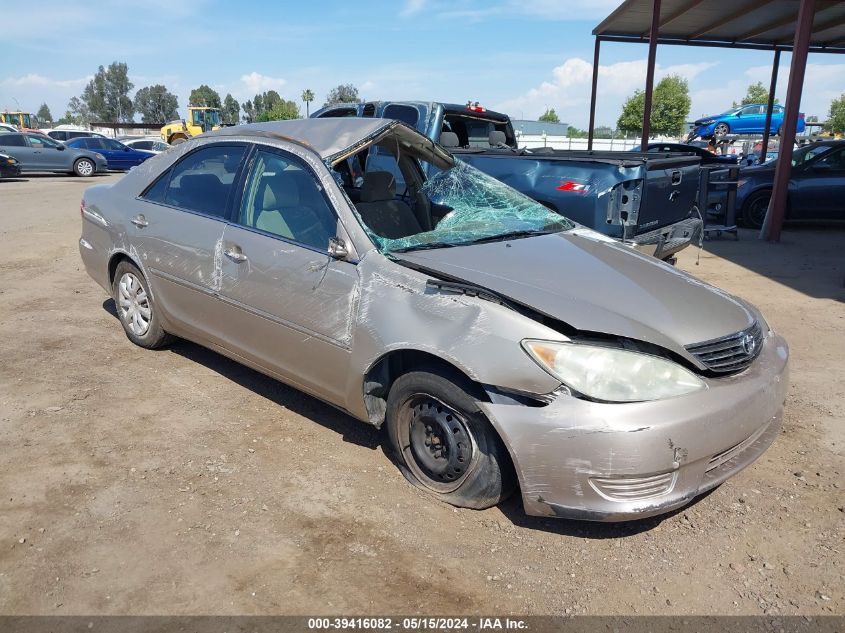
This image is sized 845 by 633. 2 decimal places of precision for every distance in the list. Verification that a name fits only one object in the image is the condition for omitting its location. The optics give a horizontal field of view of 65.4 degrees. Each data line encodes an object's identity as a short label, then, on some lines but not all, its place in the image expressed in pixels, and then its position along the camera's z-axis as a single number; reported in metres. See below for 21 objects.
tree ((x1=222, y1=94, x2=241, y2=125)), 101.19
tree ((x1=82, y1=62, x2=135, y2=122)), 107.19
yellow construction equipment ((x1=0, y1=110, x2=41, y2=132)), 52.84
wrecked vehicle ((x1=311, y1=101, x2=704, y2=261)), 5.78
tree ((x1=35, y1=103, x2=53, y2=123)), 147.68
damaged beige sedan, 2.63
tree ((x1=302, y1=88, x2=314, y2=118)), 86.31
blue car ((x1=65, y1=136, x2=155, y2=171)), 24.91
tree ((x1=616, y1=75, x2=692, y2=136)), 62.72
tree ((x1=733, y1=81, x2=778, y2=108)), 85.35
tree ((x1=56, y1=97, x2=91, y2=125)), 108.38
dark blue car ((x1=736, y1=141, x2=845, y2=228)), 11.03
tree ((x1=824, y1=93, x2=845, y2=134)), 59.44
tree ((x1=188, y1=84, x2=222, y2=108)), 104.06
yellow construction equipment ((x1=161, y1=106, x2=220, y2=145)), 40.12
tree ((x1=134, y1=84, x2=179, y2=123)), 106.50
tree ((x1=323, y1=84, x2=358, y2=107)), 75.12
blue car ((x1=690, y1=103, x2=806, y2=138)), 31.52
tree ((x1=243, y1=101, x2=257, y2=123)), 102.68
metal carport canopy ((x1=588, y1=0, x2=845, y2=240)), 10.20
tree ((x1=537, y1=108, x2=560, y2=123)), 92.19
